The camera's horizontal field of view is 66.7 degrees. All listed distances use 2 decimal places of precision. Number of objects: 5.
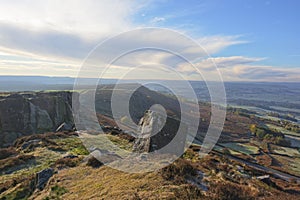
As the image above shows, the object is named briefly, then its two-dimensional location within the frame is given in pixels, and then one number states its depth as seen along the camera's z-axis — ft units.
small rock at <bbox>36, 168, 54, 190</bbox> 44.79
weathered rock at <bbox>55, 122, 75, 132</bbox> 118.11
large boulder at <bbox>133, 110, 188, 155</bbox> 59.67
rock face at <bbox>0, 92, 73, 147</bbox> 113.82
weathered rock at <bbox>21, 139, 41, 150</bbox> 82.12
